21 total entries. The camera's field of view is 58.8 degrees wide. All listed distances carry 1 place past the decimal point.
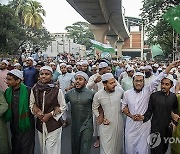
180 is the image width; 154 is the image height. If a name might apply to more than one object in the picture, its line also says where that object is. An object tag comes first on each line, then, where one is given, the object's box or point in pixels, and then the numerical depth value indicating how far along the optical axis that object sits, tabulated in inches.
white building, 866.5
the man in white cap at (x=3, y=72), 159.9
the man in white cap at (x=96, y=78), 127.2
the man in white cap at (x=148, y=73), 159.4
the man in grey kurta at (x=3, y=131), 80.1
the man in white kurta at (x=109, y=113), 90.1
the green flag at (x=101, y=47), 342.8
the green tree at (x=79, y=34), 1515.2
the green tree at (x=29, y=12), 830.8
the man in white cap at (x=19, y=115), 84.4
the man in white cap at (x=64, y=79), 166.5
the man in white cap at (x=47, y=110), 84.0
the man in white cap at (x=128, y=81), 162.5
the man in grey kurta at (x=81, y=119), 90.5
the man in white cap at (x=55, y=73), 180.0
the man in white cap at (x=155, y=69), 213.3
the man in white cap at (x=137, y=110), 87.0
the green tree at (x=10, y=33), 567.0
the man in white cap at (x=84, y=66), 160.6
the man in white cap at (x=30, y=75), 172.4
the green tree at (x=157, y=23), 489.4
